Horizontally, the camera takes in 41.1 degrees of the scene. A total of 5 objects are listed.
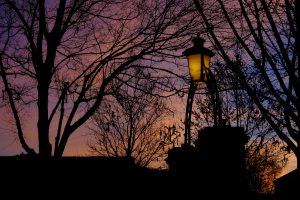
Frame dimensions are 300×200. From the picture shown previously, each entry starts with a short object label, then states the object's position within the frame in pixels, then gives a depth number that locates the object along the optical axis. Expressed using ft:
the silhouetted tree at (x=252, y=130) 81.28
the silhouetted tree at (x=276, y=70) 21.76
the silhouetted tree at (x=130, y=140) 91.46
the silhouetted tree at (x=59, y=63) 38.06
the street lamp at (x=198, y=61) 22.66
